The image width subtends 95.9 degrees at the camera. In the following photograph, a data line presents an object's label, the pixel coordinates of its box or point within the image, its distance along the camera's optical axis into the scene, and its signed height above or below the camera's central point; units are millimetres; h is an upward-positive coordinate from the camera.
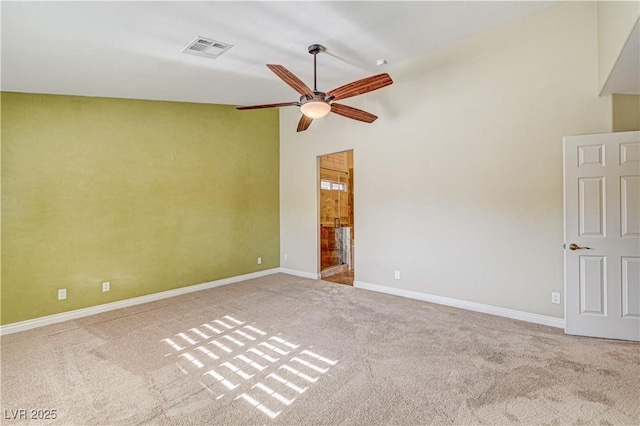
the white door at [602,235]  2799 -260
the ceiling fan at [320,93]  2768 +1232
